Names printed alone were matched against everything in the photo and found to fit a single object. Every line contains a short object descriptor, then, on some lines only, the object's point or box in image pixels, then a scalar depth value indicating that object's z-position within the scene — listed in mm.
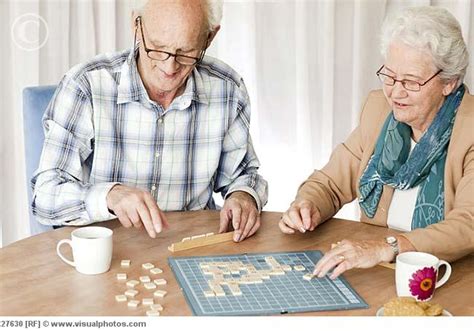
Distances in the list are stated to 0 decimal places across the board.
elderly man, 1943
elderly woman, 2016
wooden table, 1443
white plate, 1403
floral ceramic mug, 1474
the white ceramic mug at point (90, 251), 1565
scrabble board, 1438
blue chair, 2199
